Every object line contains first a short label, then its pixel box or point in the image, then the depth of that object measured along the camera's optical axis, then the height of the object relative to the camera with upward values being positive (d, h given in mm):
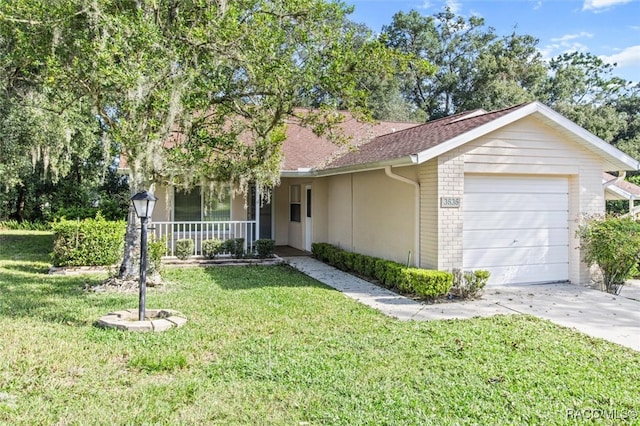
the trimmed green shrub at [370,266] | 9297 -1057
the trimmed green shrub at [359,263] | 9805 -1039
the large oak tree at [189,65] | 6309 +2300
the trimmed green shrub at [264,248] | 11805 -846
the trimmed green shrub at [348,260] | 10336 -1018
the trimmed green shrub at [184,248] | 11273 -817
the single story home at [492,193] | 7879 +481
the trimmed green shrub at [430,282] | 7277 -1087
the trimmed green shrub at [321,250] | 11898 -921
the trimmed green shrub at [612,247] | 7883 -530
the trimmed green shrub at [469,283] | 7453 -1116
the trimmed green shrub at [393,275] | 8008 -1081
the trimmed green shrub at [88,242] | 9906 -612
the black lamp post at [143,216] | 5652 -1
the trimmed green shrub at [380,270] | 8703 -1077
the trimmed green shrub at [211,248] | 11531 -831
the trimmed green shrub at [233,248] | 11750 -846
